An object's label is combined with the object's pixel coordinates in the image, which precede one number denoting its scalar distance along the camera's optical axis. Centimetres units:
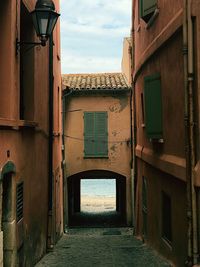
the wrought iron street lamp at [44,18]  704
